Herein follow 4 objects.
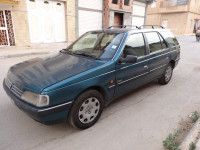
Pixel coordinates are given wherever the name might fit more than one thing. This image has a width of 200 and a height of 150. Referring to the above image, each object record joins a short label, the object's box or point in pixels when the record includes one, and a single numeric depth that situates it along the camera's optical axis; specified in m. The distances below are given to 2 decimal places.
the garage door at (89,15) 13.26
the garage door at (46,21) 10.66
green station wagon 2.22
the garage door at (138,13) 19.17
